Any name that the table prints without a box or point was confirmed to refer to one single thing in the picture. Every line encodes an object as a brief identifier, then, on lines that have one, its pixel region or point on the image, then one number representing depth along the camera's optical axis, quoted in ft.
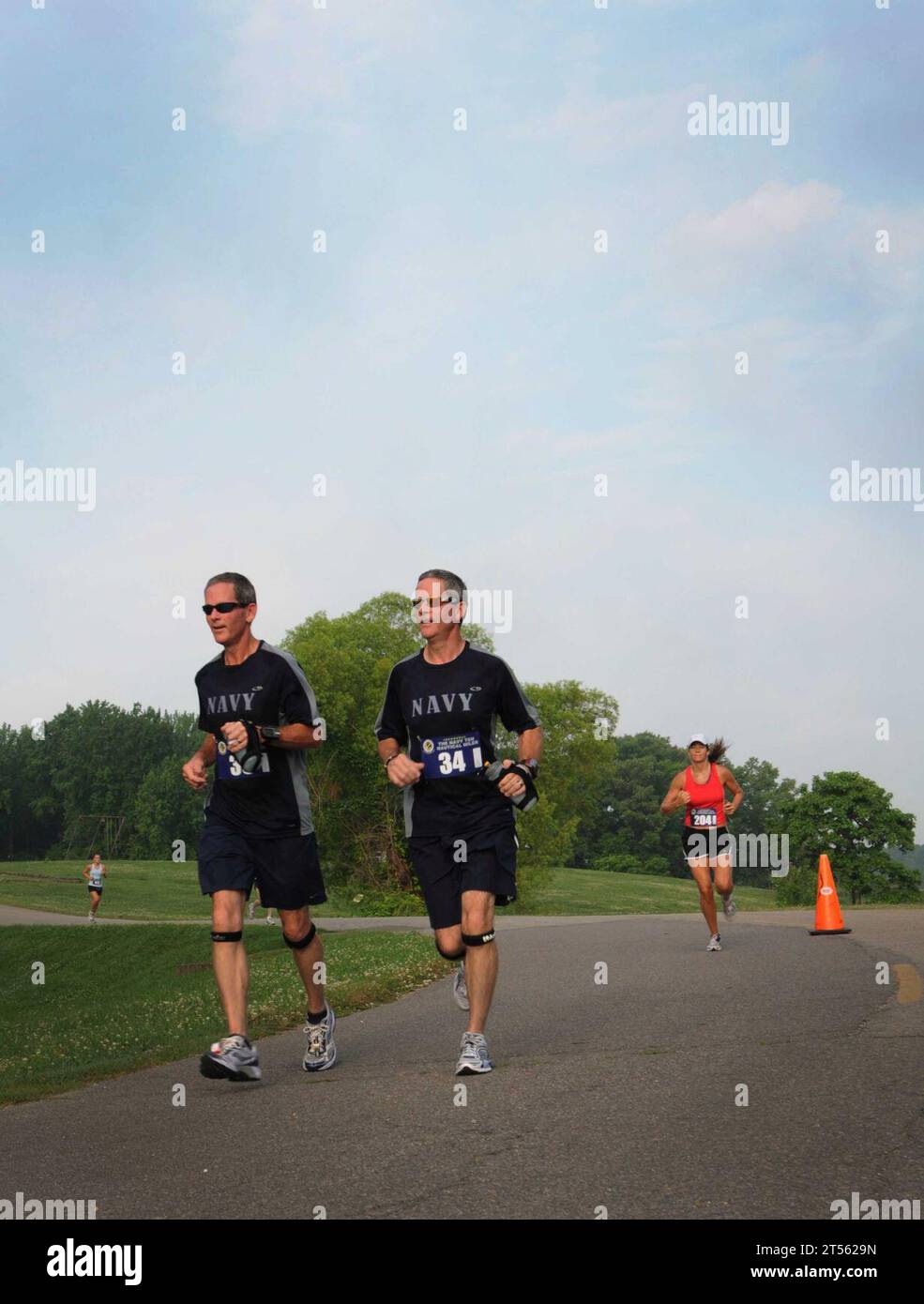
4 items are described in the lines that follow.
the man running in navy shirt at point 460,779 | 22.49
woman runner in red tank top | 43.99
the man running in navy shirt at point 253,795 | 22.48
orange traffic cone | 52.03
